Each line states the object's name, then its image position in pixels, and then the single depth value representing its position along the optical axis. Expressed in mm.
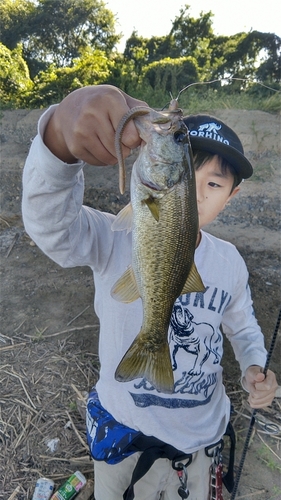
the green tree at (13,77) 13445
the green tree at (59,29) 18797
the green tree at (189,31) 17594
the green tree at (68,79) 12508
